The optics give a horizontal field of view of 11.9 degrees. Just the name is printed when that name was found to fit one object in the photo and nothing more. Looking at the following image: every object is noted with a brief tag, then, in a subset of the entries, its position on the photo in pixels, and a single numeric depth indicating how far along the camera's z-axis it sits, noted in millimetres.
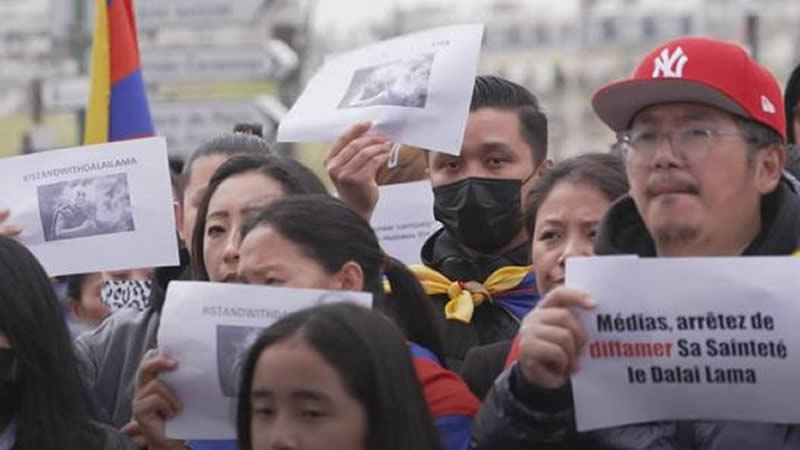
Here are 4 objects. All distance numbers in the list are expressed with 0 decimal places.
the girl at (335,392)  6942
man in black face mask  9434
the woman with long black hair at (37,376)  7905
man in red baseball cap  6842
